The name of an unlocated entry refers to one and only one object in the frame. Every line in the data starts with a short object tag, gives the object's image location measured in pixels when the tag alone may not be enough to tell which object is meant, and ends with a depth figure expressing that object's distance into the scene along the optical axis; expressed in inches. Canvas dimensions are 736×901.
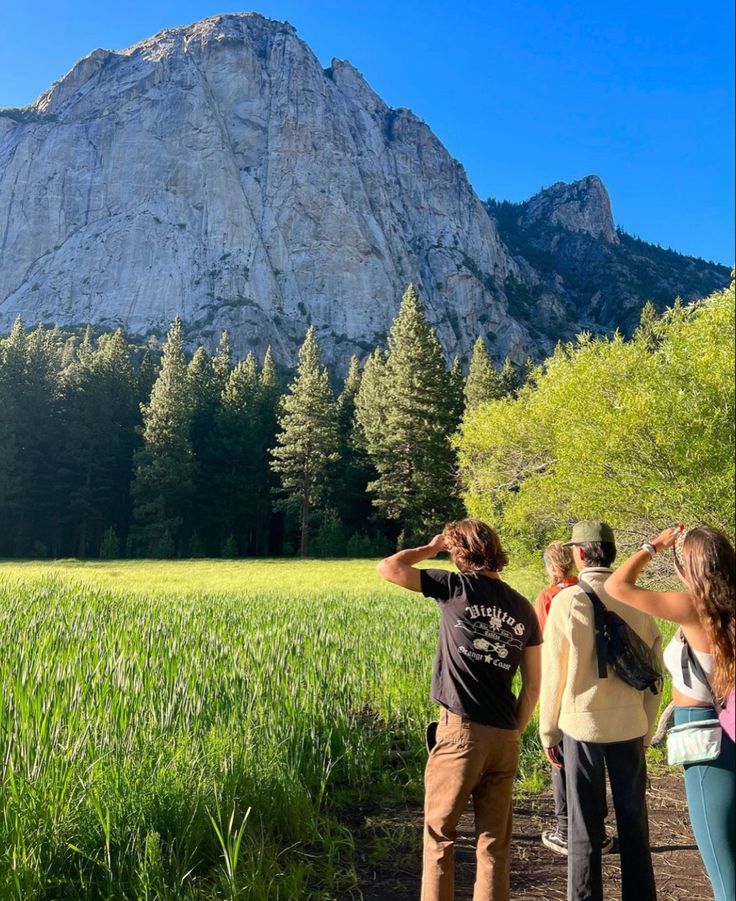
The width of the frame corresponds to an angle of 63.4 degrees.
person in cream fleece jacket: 127.6
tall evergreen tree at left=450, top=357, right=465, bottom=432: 1933.9
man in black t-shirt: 116.0
